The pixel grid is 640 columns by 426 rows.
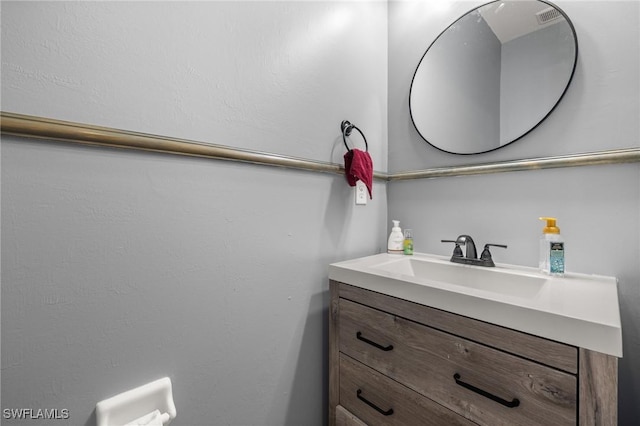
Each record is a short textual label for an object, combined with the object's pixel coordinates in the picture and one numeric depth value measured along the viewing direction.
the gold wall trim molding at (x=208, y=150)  0.55
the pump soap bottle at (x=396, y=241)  1.23
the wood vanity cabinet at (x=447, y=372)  0.50
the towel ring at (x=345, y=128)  1.12
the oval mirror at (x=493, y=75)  0.91
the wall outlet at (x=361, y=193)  1.21
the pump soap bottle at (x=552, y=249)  0.82
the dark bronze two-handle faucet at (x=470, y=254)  0.96
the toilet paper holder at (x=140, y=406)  0.62
